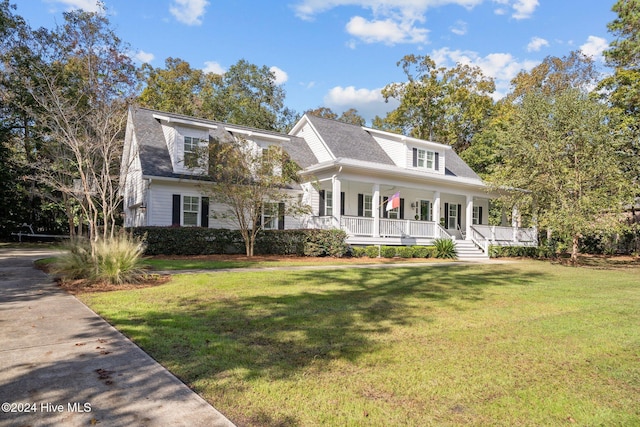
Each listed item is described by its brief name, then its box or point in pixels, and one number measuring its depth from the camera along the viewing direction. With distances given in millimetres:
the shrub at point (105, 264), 8148
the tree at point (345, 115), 45062
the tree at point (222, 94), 32594
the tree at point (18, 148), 22234
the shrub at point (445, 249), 18177
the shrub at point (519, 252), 20125
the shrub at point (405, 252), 17484
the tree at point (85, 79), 10992
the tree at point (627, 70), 21641
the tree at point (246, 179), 15289
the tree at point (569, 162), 16266
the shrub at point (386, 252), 17203
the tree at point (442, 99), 33188
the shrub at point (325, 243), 16484
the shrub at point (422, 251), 17734
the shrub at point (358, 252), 16906
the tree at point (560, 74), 29016
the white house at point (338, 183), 17250
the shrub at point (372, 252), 16984
